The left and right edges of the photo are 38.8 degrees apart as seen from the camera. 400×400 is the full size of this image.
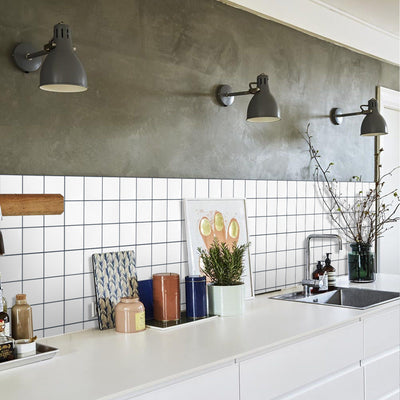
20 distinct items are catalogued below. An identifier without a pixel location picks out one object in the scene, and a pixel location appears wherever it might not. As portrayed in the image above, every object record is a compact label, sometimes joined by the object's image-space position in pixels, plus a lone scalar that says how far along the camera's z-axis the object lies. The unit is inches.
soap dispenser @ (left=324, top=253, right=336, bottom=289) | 121.2
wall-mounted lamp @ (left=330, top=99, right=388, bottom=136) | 131.0
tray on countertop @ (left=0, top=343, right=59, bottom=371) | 65.5
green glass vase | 130.8
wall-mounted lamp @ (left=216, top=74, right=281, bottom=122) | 100.0
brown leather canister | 90.8
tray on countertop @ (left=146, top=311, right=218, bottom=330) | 86.4
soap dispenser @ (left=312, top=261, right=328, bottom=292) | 117.3
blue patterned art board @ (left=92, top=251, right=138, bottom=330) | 86.6
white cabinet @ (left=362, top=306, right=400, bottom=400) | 98.9
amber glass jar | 72.6
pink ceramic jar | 83.3
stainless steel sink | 114.7
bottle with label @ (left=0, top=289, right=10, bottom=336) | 67.8
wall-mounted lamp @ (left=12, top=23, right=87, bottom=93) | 68.5
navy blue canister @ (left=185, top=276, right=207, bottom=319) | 93.0
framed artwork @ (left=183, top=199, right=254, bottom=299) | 101.7
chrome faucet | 116.2
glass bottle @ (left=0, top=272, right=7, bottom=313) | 71.0
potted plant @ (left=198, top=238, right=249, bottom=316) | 94.1
